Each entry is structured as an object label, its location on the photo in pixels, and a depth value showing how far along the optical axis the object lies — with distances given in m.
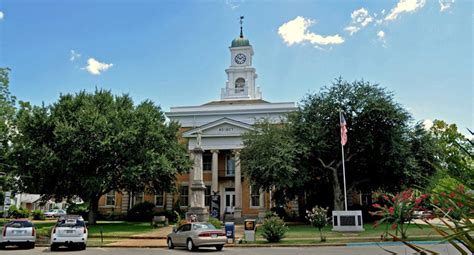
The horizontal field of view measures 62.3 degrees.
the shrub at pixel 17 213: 48.94
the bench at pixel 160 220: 34.53
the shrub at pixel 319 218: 20.42
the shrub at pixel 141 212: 43.69
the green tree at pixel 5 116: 35.89
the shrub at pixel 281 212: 40.50
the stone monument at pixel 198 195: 29.44
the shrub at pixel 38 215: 48.64
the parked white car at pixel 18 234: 18.16
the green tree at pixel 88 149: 30.69
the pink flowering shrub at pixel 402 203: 15.15
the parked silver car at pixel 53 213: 54.58
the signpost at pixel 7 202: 21.92
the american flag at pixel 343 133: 26.92
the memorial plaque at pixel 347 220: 25.36
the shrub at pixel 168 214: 41.73
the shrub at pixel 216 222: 25.49
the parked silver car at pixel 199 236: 17.42
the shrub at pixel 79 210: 42.33
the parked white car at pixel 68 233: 17.72
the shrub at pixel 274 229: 20.03
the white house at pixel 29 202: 71.40
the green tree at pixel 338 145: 32.06
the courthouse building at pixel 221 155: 43.41
